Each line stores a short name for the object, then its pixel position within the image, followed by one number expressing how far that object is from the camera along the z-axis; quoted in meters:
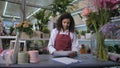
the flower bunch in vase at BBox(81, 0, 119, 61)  0.74
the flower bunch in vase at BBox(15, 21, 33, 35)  1.46
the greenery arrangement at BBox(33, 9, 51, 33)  2.02
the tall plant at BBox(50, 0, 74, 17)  2.00
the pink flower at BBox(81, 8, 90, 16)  0.77
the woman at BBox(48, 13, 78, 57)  1.04
